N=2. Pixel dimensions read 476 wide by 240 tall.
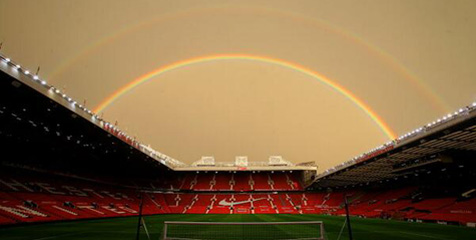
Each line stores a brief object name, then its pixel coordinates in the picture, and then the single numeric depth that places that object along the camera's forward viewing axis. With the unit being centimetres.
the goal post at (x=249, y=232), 1385
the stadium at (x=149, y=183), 1702
